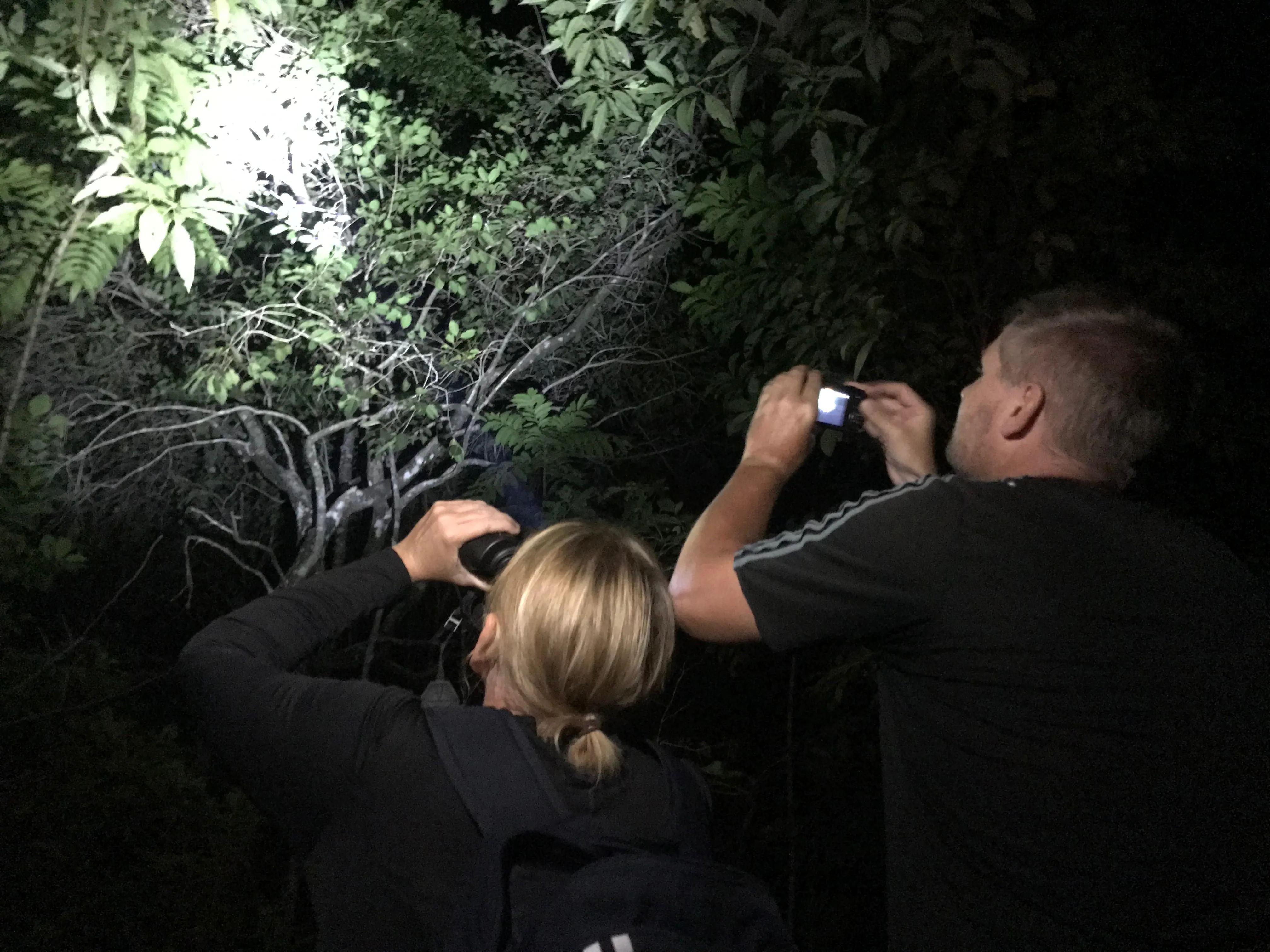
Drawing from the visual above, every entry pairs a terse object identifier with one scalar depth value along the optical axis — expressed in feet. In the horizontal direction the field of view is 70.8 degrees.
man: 3.56
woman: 3.37
